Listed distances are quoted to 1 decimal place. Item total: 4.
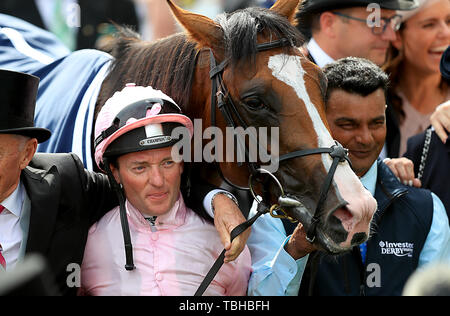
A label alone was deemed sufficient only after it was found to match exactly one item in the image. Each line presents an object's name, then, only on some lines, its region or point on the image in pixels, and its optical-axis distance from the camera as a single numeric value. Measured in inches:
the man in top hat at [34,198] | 206.7
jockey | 218.5
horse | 202.4
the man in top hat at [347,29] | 378.0
